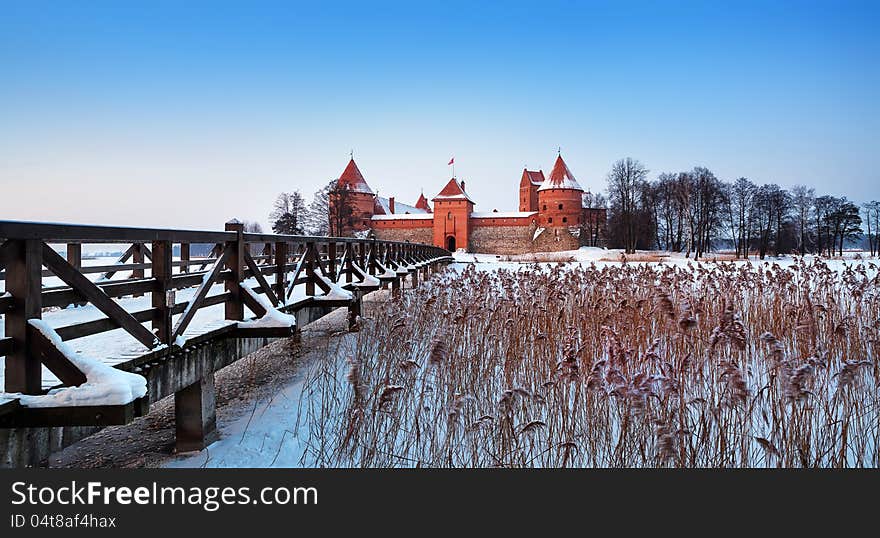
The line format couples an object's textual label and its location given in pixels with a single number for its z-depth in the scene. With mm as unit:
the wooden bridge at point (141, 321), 2629
